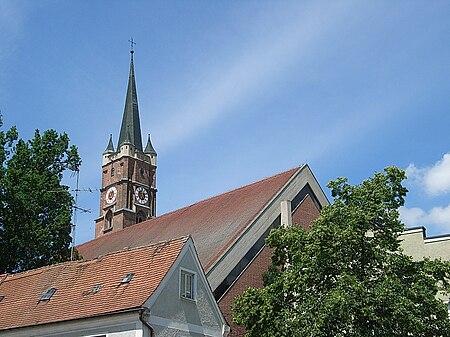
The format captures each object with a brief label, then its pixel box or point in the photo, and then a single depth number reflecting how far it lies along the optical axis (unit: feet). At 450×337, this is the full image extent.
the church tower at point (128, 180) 232.73
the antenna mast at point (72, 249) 96.73
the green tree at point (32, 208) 97.96
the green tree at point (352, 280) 58.18
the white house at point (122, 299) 59.72
